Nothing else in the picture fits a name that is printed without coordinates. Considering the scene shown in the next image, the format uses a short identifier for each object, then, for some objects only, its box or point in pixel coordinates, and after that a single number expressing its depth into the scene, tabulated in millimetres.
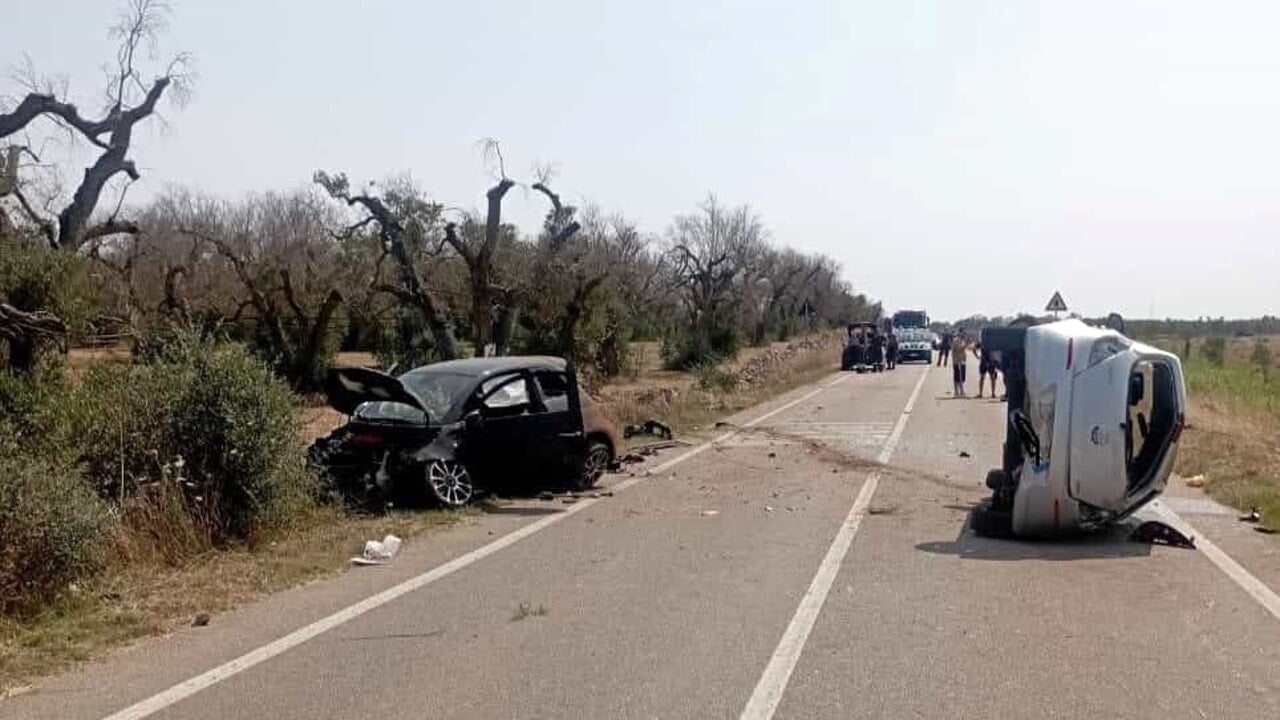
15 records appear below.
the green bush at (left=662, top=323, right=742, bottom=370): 52844
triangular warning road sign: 34906
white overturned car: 11586
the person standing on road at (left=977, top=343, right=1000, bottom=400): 33478
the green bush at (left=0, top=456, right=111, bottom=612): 8734
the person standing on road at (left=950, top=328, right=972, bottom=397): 37094
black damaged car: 13906
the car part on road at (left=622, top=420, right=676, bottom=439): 23344
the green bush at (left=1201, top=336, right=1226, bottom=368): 66450
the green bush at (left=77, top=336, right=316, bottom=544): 11422
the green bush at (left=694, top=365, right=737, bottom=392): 37188
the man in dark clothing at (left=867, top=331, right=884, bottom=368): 56188
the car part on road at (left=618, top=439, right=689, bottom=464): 19656
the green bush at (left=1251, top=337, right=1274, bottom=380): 59088
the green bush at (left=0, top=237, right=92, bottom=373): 17969
